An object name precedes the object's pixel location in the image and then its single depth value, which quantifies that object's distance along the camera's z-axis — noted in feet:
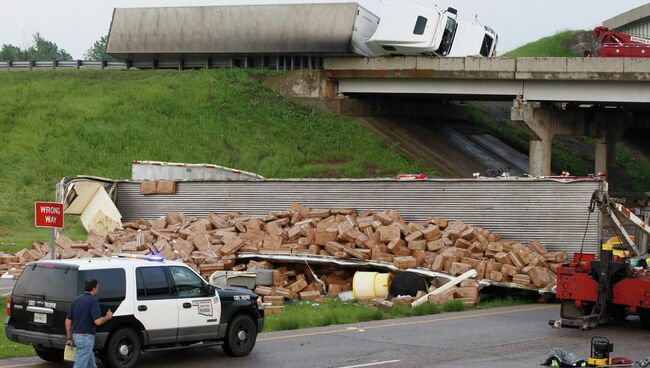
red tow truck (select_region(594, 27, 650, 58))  179.63
